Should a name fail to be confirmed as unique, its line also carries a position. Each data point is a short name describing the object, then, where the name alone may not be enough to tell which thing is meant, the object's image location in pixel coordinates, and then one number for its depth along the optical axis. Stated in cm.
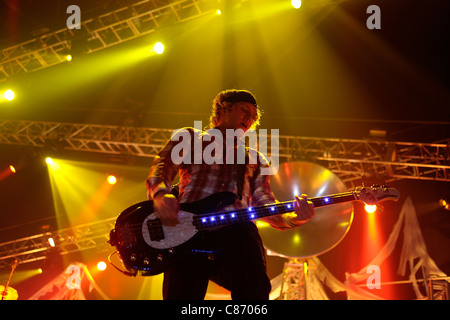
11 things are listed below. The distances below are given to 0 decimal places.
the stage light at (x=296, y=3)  822
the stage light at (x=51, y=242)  1080
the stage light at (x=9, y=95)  905
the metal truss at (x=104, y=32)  831
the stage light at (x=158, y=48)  875
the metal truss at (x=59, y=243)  1091
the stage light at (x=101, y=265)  1187
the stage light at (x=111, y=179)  1109
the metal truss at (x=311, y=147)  862
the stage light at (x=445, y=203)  865
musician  245
